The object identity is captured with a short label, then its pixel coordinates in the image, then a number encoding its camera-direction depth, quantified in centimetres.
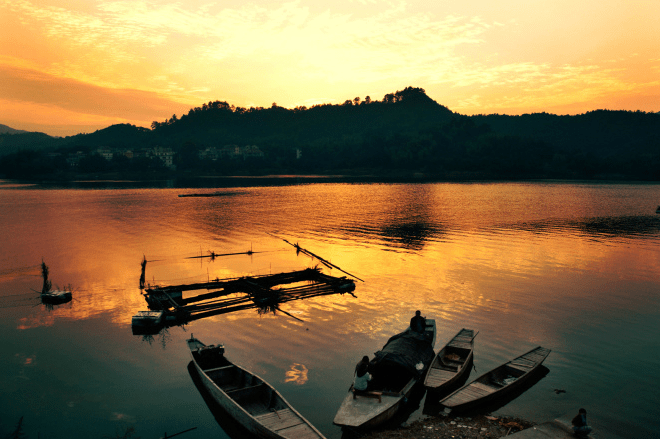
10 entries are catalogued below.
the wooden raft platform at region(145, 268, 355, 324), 2936
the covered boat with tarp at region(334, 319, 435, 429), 1499
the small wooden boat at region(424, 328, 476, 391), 1784
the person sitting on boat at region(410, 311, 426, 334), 2233
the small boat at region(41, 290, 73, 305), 3130
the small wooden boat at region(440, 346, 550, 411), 1633
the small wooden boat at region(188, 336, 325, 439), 1384
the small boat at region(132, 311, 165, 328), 2606
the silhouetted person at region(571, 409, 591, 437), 1412
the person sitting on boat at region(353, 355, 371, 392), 1609
